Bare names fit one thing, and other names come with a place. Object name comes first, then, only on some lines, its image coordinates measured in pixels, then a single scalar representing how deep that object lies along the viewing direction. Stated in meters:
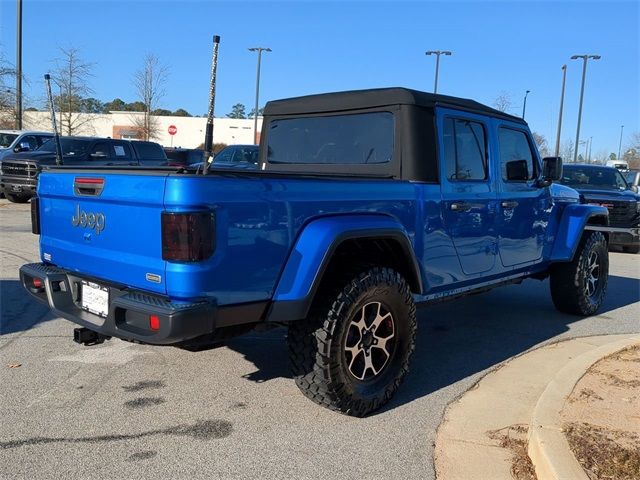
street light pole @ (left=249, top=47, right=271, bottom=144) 38.50
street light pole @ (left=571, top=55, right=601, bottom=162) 36.00
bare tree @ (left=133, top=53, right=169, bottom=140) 29.85
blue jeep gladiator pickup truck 3.07
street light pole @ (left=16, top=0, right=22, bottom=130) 23.16
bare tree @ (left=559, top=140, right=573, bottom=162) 62.04
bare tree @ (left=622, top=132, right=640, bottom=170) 63.77
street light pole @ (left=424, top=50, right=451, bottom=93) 36.78
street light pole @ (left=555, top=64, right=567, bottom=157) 36.08
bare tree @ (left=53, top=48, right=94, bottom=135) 23.91
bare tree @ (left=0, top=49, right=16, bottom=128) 22.92
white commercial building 59.12
